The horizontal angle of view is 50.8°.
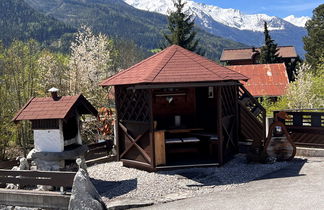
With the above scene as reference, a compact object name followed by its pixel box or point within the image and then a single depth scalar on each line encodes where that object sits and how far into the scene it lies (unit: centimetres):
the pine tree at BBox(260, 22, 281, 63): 4456
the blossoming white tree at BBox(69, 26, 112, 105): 2048
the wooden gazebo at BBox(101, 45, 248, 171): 1180
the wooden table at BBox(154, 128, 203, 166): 1195
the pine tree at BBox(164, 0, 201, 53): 3691
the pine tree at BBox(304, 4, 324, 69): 5381
